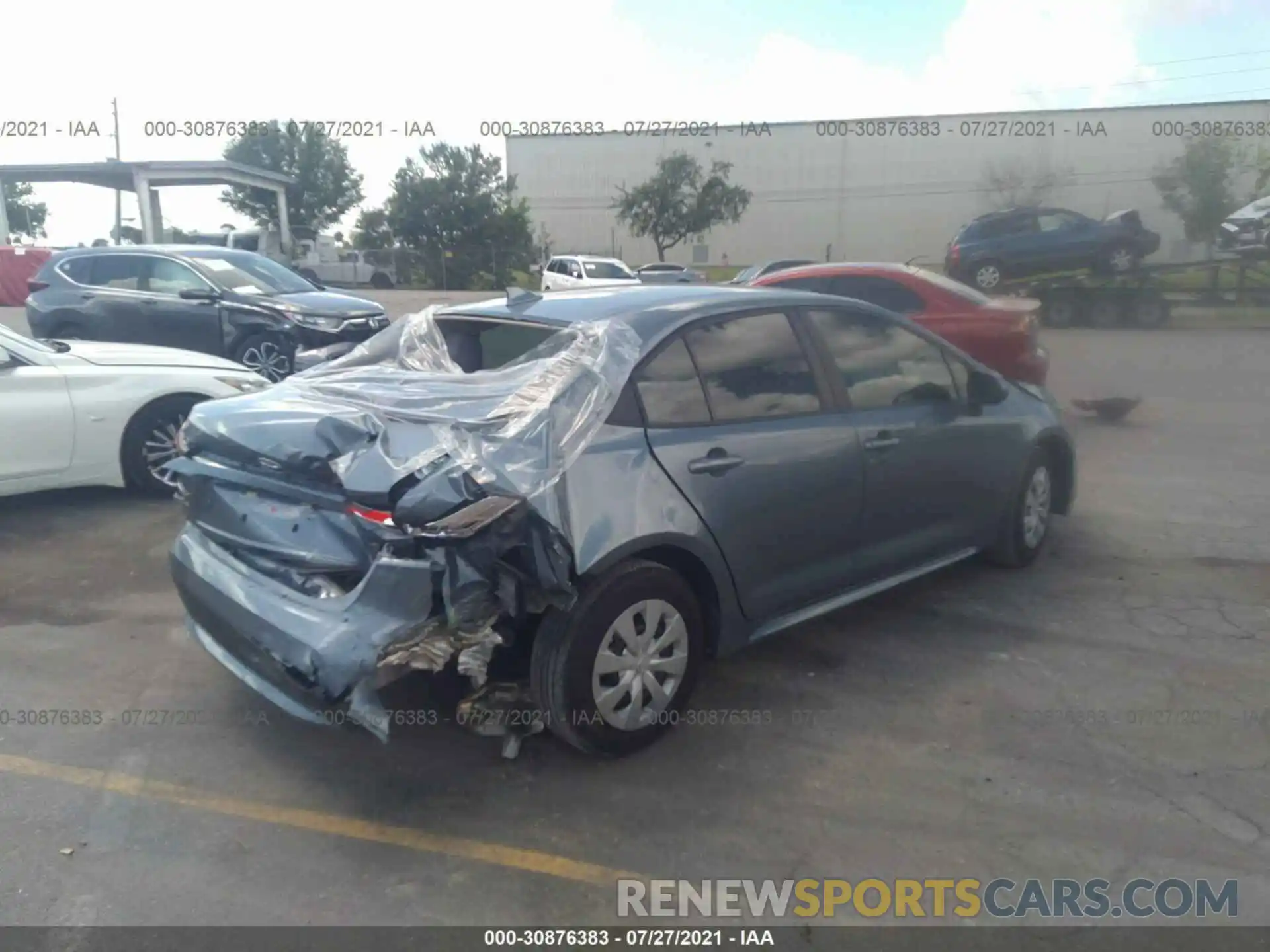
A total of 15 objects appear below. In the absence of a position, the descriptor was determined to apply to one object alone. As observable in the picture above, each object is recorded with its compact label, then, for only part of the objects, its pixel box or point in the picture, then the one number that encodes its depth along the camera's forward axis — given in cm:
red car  908
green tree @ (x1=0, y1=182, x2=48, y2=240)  5276
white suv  2434
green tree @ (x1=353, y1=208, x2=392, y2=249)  4056
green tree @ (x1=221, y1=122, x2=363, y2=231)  4906
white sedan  600
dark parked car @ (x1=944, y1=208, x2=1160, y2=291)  1891
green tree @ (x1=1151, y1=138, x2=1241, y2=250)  2466
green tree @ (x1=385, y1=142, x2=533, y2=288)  3831
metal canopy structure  3075
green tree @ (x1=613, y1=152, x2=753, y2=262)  3419
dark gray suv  1055
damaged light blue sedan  314
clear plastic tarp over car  309
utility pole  3875
